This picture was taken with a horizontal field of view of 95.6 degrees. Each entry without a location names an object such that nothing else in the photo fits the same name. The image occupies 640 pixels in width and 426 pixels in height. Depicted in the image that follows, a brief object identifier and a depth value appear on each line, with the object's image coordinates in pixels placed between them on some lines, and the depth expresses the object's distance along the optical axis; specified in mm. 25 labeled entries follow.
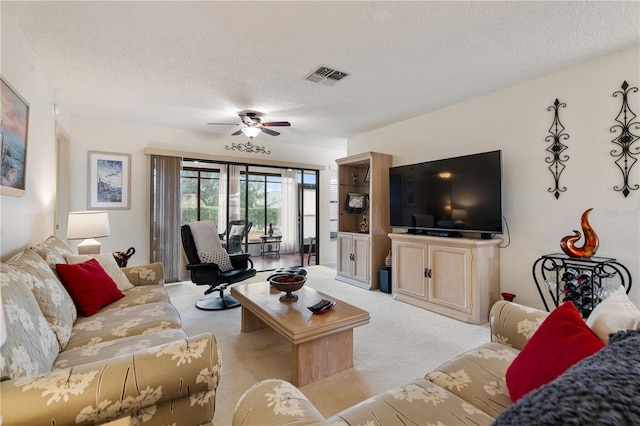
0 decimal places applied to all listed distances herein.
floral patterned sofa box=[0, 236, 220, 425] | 880
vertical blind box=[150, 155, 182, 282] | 4512
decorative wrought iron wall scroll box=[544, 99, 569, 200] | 2820
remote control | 2158
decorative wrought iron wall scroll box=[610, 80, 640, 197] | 2422
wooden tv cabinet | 3057
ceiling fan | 3919
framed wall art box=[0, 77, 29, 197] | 1812
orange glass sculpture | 2400
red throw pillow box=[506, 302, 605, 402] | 874
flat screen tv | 3068
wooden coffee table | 1921
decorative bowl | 2398
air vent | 2809
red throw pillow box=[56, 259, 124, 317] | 1956
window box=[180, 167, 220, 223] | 4938
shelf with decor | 4395
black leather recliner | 3295
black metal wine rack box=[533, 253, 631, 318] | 2387
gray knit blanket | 375
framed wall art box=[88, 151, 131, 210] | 4211
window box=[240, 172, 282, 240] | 5473
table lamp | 3055
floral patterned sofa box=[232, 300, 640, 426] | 409
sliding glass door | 5059
